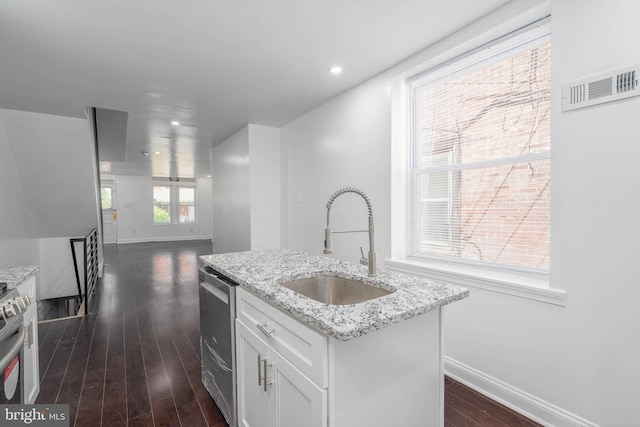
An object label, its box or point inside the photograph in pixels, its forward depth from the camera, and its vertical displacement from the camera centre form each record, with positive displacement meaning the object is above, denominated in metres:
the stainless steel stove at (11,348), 0.99 -0.49
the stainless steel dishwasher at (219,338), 1.61 -0.78
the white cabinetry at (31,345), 1.73 -0.84
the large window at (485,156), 1.85 +0.35
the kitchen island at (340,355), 0.99 -0.58
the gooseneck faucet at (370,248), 1.42 -0.21
